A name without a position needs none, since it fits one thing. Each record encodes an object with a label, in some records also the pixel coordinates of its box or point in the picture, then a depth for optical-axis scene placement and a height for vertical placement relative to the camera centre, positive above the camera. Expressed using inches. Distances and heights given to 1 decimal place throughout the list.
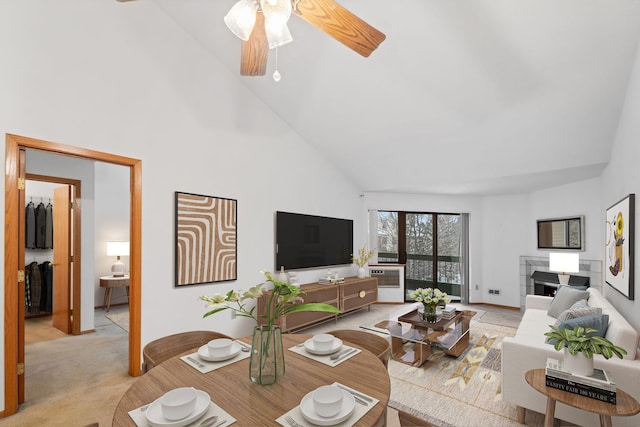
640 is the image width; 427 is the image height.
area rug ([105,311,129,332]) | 182.1 -60.1
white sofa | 79.9 -39.2
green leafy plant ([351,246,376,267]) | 232.7 -28.6
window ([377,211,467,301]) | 268.4 -21.7
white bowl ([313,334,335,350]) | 67.1 -25.7
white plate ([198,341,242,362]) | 62.6 -26.5
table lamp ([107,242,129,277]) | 220.2 -23.1
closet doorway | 167.3 -18.8
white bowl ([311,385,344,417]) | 43.5 -25.2
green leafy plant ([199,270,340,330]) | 52.5 -13.3
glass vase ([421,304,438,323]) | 142.5 -41.7
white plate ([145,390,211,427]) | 41.7 -25.8
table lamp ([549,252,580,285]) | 167.2 -23.1
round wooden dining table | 45.4 -27.1
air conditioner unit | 256.2 -49.5
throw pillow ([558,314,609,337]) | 93.1 -30.3
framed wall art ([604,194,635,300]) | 101.2 -9.8
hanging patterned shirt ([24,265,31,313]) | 190.2 -40.8
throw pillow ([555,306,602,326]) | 101.4 -29.8
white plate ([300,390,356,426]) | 42.5 -26.1
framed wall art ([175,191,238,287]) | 132.2 -9.1
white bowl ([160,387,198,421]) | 42.5 -24.9
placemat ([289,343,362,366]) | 62.9 -27.5
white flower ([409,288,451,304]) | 141.0 -34.5
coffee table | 130.7 -48.9
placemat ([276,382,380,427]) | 43.0 -26.8
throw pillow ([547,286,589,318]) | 137.9 -35.0
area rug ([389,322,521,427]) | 94.8 -57.5
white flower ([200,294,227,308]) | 54.3 -13.6
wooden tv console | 163.8 -48.1
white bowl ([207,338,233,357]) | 63.5 -25.6
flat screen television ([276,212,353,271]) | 178.2 -14.0
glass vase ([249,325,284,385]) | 53.0 -22.5
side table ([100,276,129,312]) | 209.9 -41.8
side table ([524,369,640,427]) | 67.2 -39.2
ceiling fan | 62.9 +39.8
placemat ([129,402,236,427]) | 42.6 -26.6
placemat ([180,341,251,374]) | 59.7 -27.3
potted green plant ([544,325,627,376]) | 73.9 -29.8
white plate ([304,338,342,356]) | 65.8 -26.6
